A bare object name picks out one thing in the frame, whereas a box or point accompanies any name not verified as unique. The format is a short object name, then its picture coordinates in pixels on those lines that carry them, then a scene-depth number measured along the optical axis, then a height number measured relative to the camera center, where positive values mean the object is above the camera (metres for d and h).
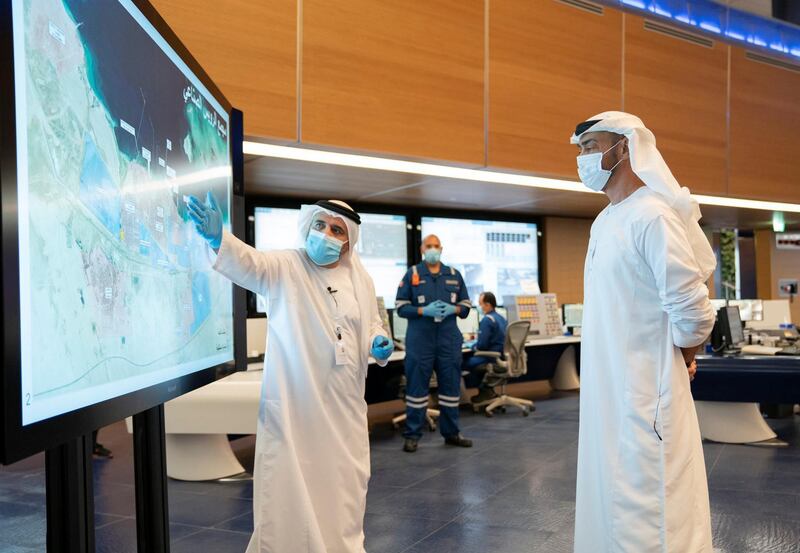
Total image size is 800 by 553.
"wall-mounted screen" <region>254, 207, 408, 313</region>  7.36 +0.27
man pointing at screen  2.55 -0.46
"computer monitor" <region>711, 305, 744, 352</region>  5.83 -0.51
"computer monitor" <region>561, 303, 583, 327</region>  8.48 -0.51
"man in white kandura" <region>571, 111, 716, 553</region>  2.07 -0.30
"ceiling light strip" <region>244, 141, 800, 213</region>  4.84 +0.86
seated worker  6.93 -0.60
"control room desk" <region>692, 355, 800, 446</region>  4.94 -0.90
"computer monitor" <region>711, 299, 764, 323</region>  7.60 -0.42
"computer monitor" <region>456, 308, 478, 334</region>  7.54 -0.55
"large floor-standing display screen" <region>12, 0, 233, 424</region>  0.97 +0.13
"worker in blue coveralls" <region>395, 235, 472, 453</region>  5.32 -0.51
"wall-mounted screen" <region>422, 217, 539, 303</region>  8.00 +0.26
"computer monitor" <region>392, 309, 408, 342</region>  6.88 -0.55
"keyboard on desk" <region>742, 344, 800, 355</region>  5.79 -0.69
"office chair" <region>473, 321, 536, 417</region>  6.91 -0.95
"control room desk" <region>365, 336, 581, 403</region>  7.98 -1.11
